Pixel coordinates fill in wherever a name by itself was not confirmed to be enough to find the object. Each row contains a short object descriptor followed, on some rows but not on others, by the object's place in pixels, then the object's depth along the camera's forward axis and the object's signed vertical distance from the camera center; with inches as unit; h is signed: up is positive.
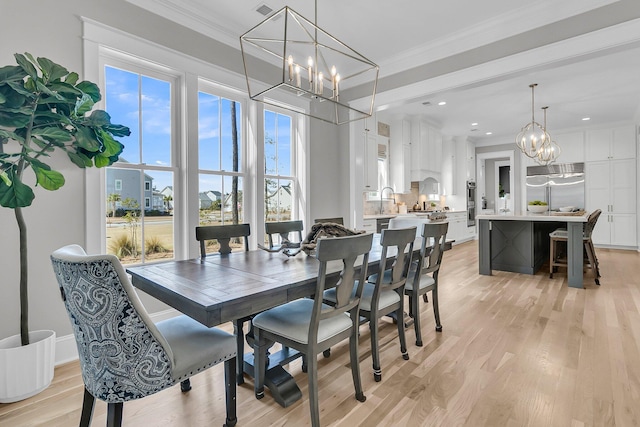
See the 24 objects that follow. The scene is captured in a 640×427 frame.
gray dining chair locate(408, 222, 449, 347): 97.0 -20.3
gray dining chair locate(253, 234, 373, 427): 61.9 -24.4
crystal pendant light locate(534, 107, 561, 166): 223.5 +42.1
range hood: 307.7 +23.7
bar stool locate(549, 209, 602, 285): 172.1 -19.0
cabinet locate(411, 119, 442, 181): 269.0 +53.3
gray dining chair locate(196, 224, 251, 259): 96.0 -7.1
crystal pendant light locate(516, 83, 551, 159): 291.6 +70.4
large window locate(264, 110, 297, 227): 153.6 +21.9
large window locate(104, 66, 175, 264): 105.7 +14.6
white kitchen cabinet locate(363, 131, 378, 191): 228.7 +36.8
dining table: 52.5 -14.2
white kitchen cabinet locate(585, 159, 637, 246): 273.9 +8.6
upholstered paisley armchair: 45.9 -19.3
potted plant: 69.4 +20.4
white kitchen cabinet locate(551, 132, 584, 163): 295.3 +59.8
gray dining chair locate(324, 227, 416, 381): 79.4 -23.3
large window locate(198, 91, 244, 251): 129.3 +22.0
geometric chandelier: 137.6 +73.9
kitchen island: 185.5 -20.6
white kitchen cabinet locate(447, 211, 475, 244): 301.3 -18.5
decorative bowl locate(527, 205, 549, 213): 199.1 +0.6
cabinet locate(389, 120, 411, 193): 261.4 +46.2
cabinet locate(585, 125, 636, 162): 274.5 +58.3
